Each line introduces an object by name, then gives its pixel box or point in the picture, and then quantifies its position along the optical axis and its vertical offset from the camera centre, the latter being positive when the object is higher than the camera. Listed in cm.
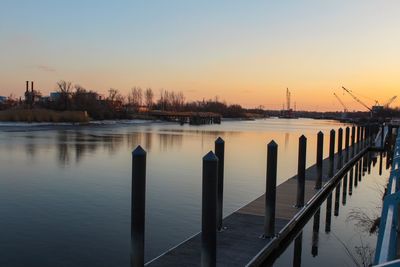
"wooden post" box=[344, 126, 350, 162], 2176 -118
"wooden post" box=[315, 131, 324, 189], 1346 -137
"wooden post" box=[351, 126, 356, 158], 2415 -146
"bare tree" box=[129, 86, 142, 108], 15320 +434
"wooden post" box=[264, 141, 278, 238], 800 -135
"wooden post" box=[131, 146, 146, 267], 566 -122
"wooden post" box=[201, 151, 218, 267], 573 -125
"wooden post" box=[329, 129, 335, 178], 1615 -143
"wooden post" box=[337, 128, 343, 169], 1868 -156
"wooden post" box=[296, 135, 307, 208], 1059 -141
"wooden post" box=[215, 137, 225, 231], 769 -106
